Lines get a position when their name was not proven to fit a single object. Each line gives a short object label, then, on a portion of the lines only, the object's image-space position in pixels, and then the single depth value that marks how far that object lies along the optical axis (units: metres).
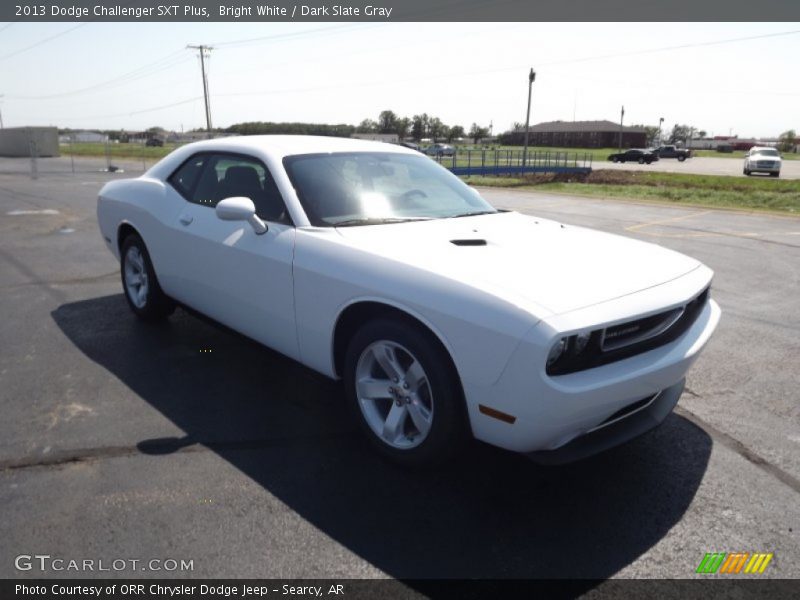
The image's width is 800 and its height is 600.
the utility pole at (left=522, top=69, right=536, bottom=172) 37.69
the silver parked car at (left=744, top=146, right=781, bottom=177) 32.69
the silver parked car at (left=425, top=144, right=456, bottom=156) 45.62
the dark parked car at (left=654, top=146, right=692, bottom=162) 60.97
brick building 110.00
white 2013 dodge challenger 2.53
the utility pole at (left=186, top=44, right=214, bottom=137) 56.34
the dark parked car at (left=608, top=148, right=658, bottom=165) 55.34
